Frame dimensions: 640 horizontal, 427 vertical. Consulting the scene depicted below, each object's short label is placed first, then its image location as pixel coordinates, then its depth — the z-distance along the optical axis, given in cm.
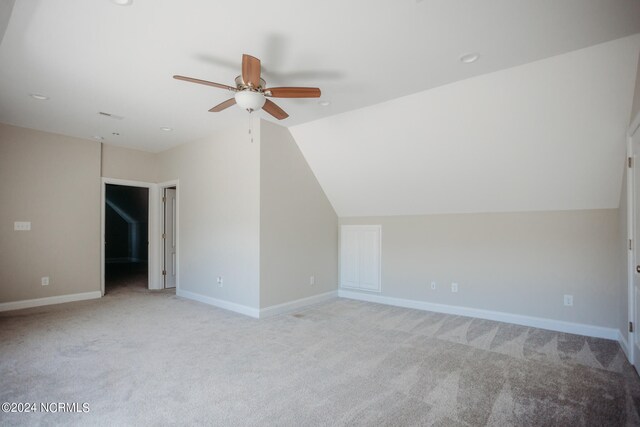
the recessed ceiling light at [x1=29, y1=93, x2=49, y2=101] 356
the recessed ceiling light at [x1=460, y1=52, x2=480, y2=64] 267
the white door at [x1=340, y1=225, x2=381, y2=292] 518
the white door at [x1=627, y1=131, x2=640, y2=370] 270
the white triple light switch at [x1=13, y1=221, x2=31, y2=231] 470
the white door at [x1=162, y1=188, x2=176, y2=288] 613
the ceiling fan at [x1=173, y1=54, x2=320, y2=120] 247
